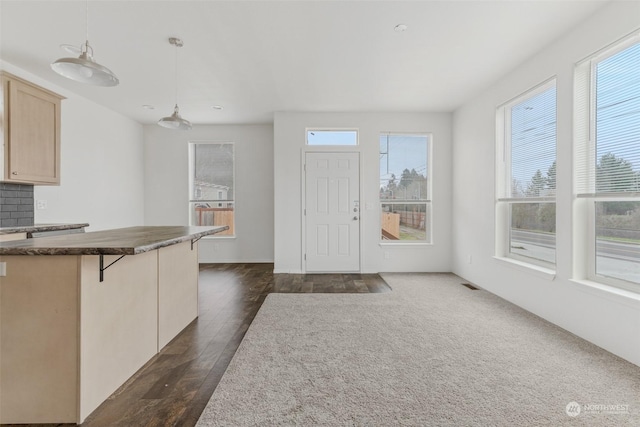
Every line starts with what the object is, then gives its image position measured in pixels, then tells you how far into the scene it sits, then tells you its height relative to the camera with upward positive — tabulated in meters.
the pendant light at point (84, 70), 1.94 +0.89
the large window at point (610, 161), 2.40 +0.41
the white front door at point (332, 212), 5.39 -0.01
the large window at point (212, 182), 6.38 +0.58
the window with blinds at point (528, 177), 3.27 +0.40
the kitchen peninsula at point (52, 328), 1.66 -0.62
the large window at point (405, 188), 5.54 +0.40
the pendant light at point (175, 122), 3.44 +0.96
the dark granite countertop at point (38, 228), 3.06 -0.18
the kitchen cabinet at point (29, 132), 3.23 +0.85
